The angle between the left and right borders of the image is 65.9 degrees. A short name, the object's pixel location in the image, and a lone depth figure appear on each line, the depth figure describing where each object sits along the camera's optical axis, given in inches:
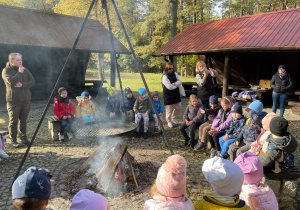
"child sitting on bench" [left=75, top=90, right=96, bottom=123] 252.1
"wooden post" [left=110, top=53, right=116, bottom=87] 454.0
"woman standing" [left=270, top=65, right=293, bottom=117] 308.0
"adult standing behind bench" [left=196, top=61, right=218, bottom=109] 263.9
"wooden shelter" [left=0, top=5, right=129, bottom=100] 386.0
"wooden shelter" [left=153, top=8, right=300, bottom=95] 333.4
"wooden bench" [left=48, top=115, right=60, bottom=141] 232.7
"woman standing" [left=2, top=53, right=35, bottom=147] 201.0
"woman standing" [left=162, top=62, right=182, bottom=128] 270.4
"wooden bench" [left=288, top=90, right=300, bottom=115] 357.5
